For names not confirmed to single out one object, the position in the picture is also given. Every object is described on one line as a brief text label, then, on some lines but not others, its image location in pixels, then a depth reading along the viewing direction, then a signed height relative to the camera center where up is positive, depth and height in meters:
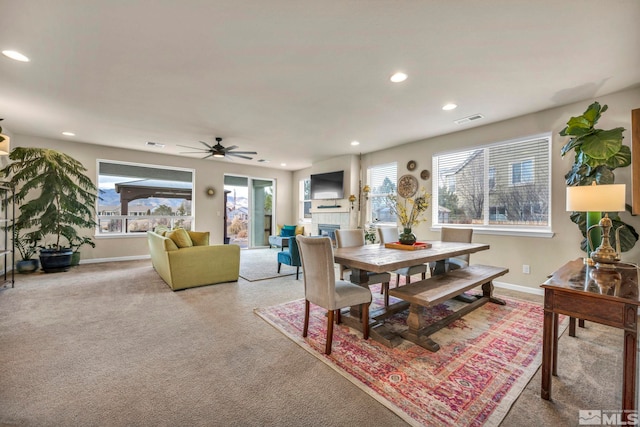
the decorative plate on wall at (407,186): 5.17 +0.52
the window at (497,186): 3.73 +0.42
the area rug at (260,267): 4.66 -1.14
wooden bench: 2.19 -0.71
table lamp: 1.91 +0.08
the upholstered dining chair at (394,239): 3.32 -0.41
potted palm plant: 4.50 +0.22
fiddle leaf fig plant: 2.70 +0.63
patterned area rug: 1.54 -1.13
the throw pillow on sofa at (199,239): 4.11 -0.44
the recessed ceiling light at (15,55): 2.36 +1.40
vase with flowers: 3.01 -0.19
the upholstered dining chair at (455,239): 3.54 -0.40
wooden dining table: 2.21 -0.43
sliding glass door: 7.89 +0.03
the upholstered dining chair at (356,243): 2.93 -0.42
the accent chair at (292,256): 4.32 -0.75
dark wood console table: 1.31 -0.50
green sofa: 3.66 -0.74
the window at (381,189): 5.70 +0.51
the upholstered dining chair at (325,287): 2.10 -0.66
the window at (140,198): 5.98 +0.31
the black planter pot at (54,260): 4.67 -0.89
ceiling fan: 4.85 +1.11
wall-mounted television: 6.43 +0.65
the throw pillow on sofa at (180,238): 3.86 -0.40
